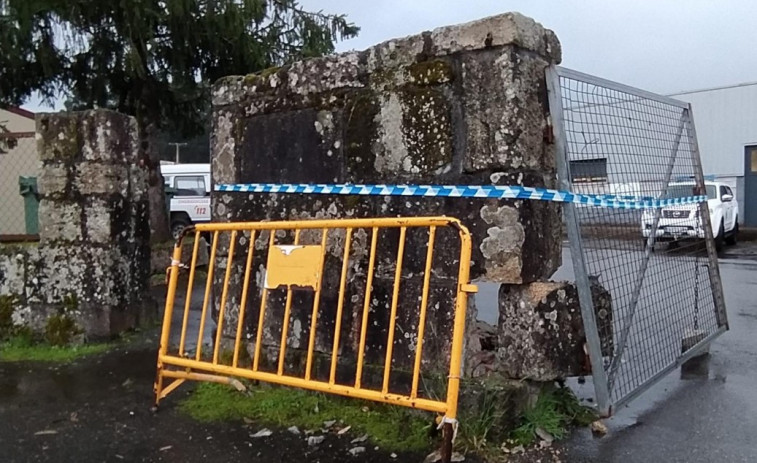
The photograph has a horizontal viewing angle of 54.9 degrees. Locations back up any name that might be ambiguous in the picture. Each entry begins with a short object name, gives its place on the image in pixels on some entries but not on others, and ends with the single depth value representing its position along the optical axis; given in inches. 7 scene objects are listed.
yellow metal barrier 132.2
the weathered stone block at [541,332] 145.1
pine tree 421.7
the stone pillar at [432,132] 145.3
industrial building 863.7
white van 791.7
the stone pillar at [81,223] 244.4
